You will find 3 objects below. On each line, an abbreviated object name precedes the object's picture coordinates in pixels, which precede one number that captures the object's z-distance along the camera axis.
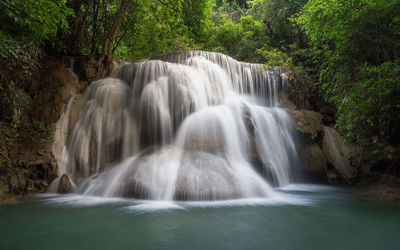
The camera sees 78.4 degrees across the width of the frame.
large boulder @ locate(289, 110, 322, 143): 8.83
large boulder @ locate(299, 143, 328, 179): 8.31
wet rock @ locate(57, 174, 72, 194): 6.12
